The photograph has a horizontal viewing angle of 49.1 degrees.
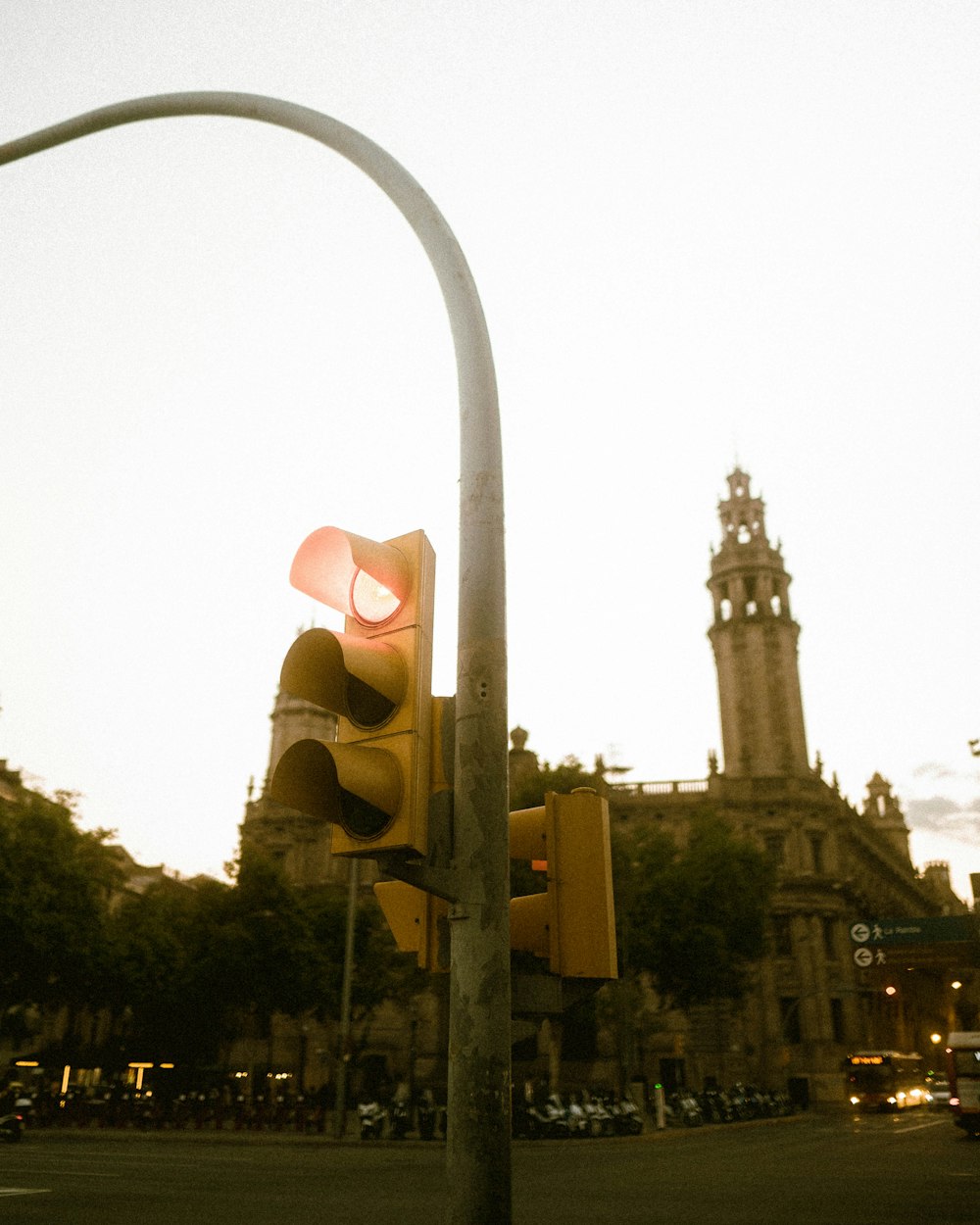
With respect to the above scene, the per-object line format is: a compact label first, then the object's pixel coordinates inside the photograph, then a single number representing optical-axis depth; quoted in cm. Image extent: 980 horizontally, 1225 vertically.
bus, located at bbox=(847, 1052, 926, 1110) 5000
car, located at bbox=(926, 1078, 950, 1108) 5125
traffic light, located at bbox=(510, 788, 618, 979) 407
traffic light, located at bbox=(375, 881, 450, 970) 401
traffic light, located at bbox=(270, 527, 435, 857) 361
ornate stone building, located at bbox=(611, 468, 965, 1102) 5925
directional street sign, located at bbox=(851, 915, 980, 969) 3512
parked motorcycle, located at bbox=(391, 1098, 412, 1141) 3148
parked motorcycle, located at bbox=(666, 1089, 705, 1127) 3703
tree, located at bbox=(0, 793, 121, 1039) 3575
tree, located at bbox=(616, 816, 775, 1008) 4306
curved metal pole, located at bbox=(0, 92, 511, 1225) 340
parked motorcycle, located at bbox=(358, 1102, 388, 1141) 3088
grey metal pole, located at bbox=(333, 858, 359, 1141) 3055
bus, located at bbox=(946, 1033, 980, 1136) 2967
